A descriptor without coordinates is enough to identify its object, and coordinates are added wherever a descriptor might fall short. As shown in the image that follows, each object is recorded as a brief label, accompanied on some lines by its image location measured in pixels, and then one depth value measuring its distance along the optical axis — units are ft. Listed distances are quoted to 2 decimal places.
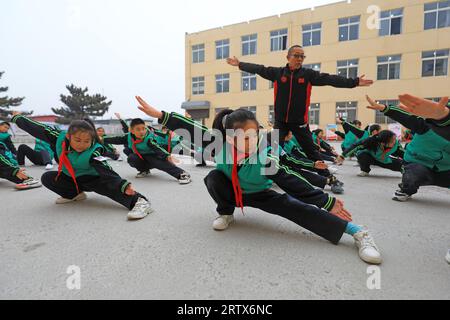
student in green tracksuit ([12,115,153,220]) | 7.22
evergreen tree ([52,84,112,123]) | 91.29
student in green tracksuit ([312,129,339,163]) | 18.01
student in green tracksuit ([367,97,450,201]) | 8.07
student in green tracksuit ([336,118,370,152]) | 14.38
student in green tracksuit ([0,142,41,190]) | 10.31
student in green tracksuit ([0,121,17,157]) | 14.25
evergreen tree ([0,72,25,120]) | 73.56
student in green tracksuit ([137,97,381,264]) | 5.11
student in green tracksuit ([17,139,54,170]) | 16.72
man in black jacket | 9.29
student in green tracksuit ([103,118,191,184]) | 12.44
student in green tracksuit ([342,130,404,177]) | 12.35
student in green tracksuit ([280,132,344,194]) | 9.39
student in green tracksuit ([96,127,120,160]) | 19.82
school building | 43.39
